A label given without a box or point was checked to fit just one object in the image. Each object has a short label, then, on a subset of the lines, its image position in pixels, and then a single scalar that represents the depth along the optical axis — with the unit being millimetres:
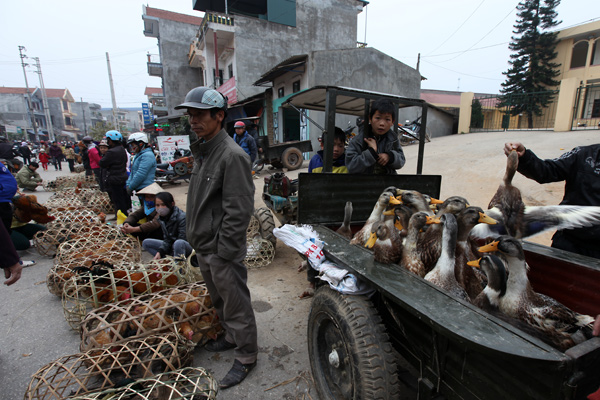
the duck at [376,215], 2242
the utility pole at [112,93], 28308
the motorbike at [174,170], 10894
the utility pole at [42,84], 34503
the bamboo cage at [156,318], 2207
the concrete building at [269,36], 18047
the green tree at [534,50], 20531
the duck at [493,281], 1445
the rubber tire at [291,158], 11969
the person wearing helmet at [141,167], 5129
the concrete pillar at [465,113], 15656
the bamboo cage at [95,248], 3578
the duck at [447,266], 1632
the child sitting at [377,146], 2840
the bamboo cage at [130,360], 1848
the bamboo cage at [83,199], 6242
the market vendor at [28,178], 8867
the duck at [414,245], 1884
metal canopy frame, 2797
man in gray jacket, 2006
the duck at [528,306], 1312
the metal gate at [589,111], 12469
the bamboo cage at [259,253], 4234
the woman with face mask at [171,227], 3629
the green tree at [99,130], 30317
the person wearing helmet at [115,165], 5461
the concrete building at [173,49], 28531
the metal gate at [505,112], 15305
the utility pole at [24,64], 34656
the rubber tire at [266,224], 4617
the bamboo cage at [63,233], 4348
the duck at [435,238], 1932
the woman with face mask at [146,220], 4242
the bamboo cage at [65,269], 3201
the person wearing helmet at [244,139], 6930
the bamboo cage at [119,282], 2672
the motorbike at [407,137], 14738
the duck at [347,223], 2758
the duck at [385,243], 1783
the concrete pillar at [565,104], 10562
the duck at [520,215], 1765
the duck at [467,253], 1838
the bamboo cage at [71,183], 9297
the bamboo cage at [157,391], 1595
